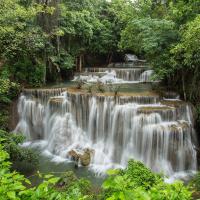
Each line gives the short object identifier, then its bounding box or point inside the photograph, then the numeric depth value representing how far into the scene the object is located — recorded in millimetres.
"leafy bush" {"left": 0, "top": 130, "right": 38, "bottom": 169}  9305
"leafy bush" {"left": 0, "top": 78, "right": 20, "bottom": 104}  13288
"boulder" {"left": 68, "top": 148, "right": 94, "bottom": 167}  11214
